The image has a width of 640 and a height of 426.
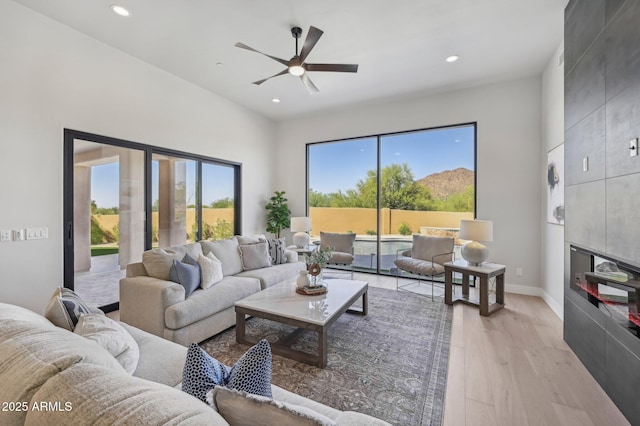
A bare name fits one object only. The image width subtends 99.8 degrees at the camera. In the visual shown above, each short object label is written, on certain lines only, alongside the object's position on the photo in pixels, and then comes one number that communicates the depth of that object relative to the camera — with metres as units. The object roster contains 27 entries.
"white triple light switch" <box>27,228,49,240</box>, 2.78
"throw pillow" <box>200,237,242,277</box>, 3.40
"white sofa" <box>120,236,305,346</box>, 2.43
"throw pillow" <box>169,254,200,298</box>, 2.67
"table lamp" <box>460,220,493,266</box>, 3.51
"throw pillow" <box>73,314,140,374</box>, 1.28
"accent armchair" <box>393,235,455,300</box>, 3.99
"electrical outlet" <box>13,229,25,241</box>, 2.69
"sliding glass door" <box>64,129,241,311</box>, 3.22
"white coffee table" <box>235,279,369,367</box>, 2.25
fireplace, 1.74
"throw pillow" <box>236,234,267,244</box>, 3.94
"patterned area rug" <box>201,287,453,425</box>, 1.85
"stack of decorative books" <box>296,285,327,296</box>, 2.82
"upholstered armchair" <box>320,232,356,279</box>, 4.79
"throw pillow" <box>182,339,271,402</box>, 0.88
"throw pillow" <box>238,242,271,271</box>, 3.73
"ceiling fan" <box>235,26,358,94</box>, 2.74
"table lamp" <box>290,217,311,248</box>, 5.30
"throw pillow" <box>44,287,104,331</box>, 1.40
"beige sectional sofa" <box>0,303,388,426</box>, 0.62
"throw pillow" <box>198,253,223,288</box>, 2.93
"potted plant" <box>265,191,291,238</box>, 5.88
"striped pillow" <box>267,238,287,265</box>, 4.14
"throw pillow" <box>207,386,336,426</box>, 0.68
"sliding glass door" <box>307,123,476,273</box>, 4.71
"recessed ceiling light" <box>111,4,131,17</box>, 2.68
